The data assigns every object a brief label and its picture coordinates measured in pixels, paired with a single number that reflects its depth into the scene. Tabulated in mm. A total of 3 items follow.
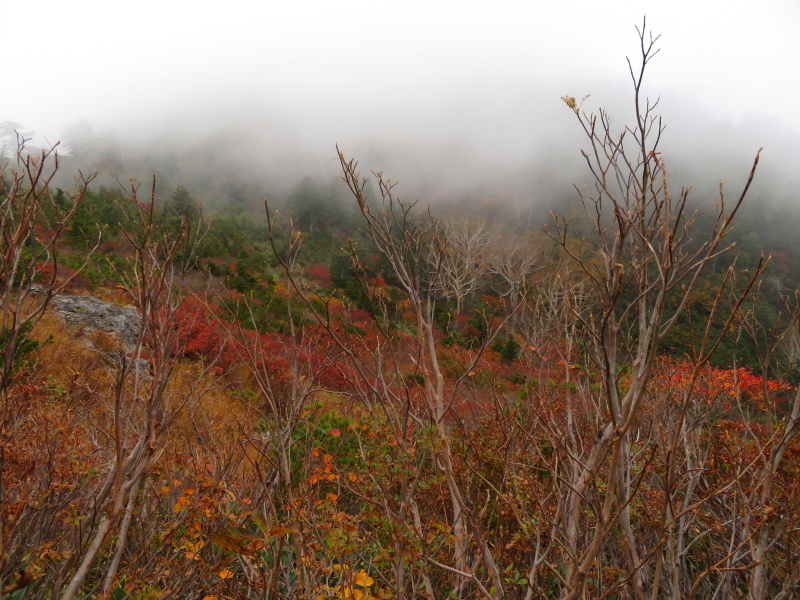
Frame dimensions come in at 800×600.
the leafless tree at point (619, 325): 947
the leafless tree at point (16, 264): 1136
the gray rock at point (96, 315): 8953
